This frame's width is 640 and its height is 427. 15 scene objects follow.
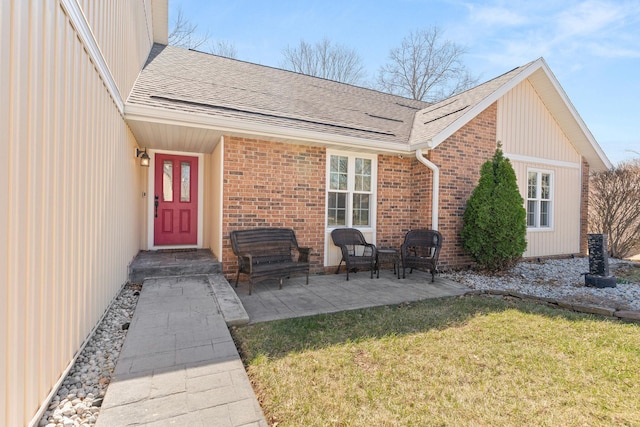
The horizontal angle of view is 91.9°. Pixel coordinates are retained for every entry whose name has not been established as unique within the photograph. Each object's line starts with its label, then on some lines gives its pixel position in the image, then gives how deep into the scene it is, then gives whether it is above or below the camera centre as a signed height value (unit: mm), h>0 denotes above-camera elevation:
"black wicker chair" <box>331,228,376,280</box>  6043 -760
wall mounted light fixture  6152 +1042
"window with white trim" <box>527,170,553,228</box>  8406 +452
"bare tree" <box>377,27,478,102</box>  19078 +9003
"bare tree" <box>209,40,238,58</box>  16453 +8702
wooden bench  5013 -759
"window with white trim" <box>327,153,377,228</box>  6695 +483
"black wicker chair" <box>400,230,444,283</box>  5951 -785
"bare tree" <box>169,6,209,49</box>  15102 +8697
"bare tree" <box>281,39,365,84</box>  18625 +9143
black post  5668 -914
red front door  7012 +195
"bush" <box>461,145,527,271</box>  6395 -78
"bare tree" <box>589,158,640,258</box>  9664 +382
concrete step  5124 -971
